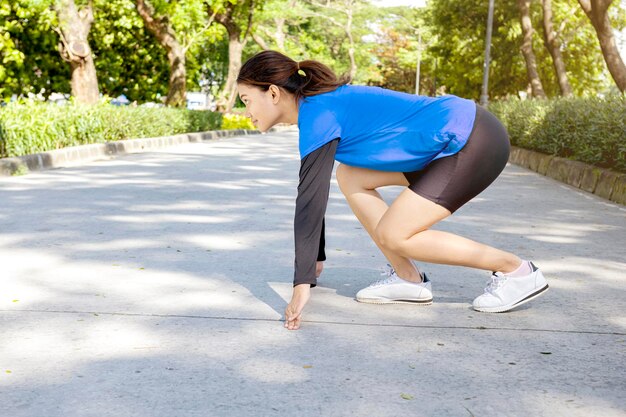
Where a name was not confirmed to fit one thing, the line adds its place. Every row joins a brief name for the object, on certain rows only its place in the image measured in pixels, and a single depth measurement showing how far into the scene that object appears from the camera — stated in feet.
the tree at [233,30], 99.25
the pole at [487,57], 107.34
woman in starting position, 13.17
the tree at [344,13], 192.24
